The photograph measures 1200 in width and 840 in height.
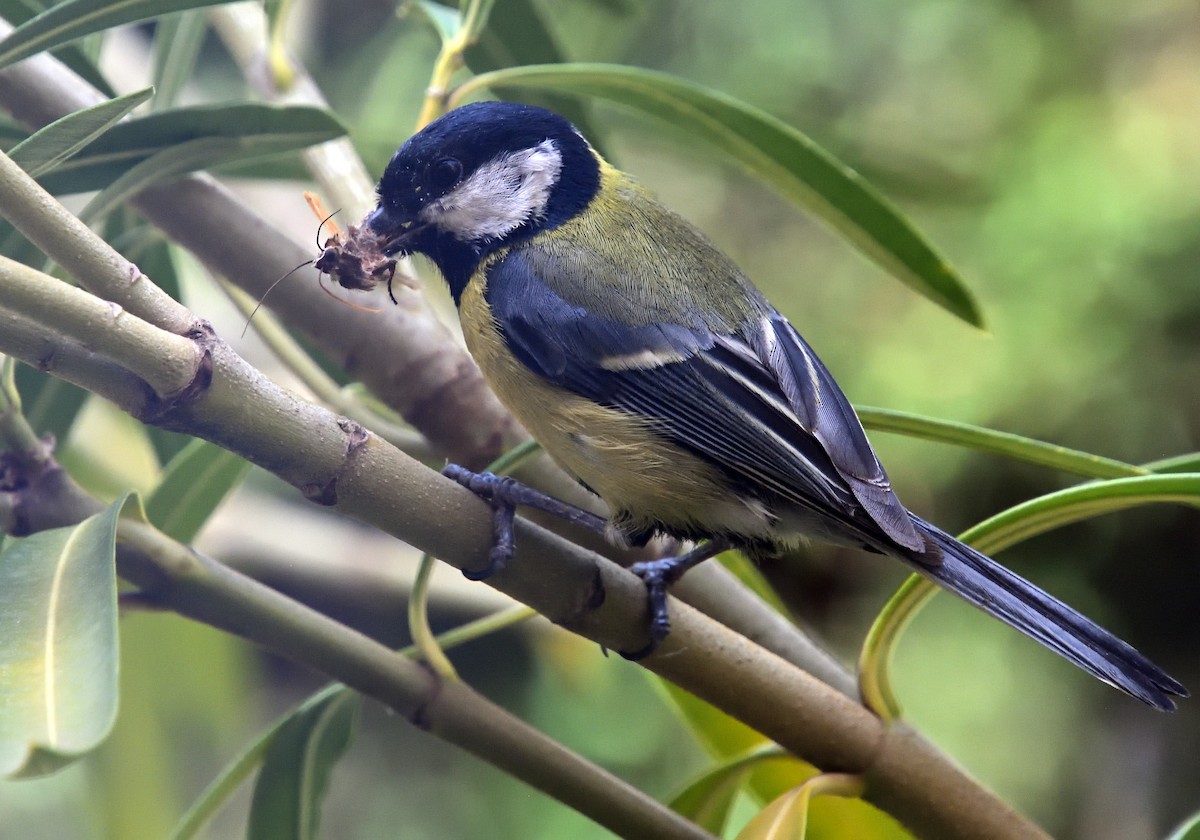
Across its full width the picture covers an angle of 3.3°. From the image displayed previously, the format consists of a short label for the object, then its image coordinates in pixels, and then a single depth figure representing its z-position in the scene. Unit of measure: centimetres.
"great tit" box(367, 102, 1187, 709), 306
